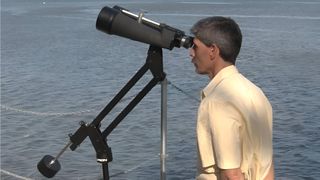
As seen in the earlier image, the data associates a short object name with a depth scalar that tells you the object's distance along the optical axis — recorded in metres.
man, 5.26
